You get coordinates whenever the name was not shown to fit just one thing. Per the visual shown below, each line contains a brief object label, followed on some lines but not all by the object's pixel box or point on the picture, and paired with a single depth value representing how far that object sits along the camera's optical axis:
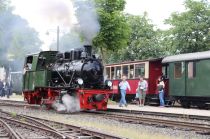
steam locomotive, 19.34
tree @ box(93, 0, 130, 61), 26.38
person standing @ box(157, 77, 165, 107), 22.58
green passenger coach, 20.69
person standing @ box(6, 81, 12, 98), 38.89
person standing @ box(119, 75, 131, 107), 22.81
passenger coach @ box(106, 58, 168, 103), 25.64
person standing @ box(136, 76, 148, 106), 22.78
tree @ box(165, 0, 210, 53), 33.56
